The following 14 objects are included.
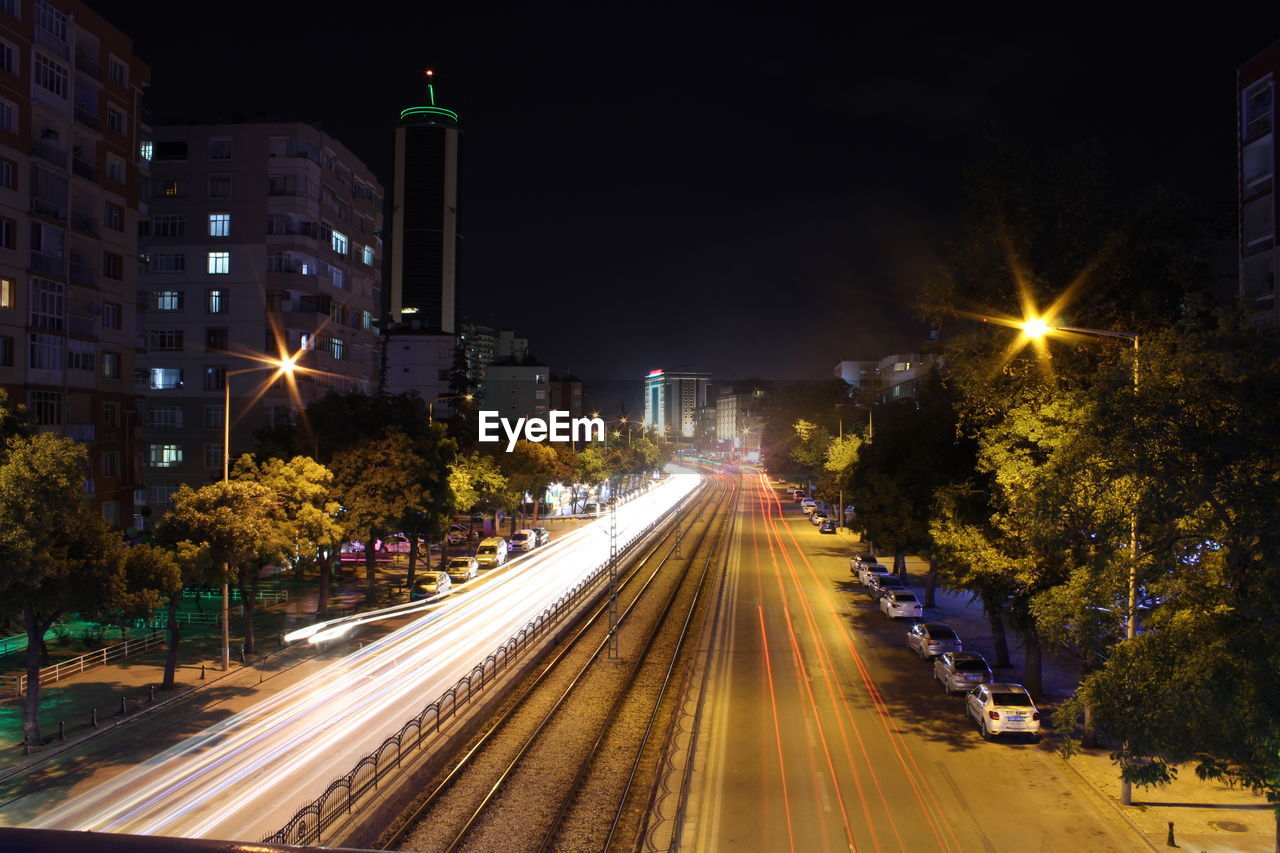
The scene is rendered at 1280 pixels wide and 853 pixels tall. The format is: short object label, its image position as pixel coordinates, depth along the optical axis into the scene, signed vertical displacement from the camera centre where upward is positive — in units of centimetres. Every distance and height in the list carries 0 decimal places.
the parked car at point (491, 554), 5234 -617
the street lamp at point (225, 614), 2786 -531
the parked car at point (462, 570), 4634 -629
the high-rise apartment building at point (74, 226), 3459 +956
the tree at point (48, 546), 1889 -224
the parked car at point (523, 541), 5998 -612
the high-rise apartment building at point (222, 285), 5075 +973
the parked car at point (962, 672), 2566 -641
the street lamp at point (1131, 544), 1456 -157
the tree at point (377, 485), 3716 -145
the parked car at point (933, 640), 2967 -637
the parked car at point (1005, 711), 2152 -634
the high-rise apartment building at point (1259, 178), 3612 +1191
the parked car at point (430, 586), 4062 -634
